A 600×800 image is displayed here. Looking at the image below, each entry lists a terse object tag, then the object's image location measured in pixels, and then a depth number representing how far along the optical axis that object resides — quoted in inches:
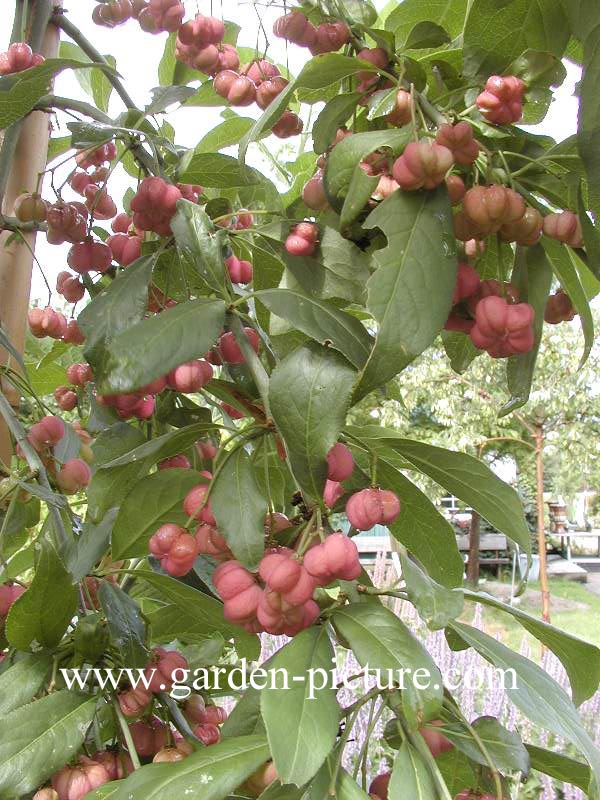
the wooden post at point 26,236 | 39.4
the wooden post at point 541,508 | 200.1
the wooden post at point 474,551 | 308.5
